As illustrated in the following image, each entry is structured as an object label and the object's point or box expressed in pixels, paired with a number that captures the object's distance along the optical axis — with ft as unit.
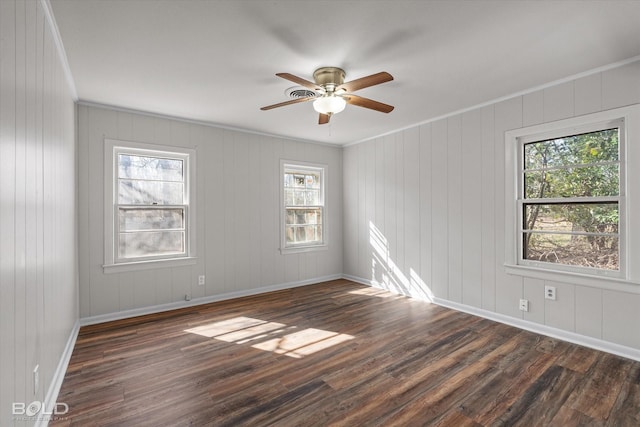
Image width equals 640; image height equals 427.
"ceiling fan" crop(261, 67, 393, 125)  8.80
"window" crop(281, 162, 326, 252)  17.44
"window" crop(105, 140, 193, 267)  12.45
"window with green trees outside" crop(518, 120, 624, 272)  9.40
